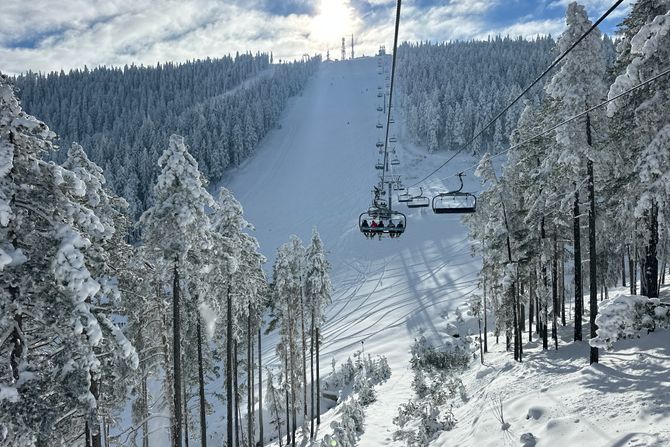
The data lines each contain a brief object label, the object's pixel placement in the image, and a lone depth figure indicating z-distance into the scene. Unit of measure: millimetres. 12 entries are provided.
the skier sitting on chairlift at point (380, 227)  19922
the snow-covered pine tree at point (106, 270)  10820
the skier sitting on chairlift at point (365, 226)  20125
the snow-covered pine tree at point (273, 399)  35156
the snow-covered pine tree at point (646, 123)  14438
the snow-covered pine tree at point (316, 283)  32062
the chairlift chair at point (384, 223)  20031
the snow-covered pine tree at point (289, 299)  31214
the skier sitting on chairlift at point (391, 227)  20048
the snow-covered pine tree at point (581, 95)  17609
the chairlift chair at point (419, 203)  19094
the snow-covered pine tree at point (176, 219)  15961
